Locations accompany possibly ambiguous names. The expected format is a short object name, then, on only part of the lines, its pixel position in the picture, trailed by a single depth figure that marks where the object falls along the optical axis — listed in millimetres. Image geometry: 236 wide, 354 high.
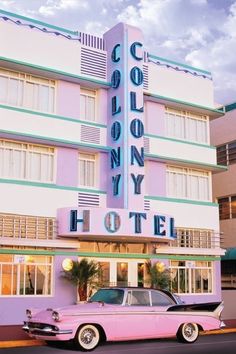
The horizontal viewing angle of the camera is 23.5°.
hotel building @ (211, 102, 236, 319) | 35406
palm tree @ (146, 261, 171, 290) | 25188
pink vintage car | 14750
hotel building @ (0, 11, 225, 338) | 23359
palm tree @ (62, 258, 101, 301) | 23391
